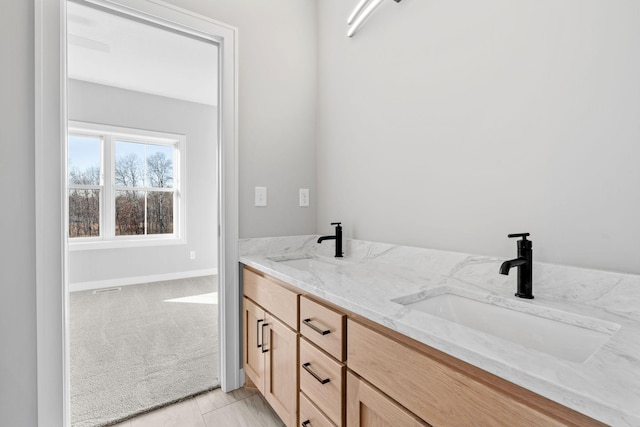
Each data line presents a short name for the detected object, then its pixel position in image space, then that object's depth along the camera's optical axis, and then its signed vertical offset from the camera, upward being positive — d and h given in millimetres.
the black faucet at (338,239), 1784 -178
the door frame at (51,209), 1304 -8
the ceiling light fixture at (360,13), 1548 +1045
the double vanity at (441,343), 525 -323
